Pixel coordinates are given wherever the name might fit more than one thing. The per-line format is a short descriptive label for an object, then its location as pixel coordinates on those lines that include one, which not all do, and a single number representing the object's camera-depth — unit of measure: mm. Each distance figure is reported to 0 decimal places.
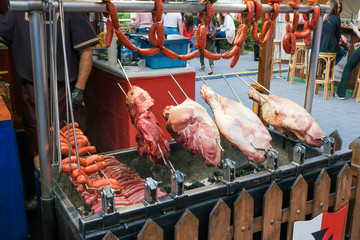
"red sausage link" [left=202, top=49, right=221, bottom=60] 2208
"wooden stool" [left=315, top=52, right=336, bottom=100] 8133
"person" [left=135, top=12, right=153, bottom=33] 10641
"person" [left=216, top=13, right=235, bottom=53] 12156
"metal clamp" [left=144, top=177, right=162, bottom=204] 1620
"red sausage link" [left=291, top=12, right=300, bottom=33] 2482
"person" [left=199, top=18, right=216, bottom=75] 10256
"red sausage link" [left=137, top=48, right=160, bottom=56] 2033
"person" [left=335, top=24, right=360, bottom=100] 8087
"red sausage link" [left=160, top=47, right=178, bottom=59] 2077
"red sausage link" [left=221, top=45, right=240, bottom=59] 2291
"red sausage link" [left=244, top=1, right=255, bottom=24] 2164
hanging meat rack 1548
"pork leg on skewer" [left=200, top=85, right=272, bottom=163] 2146
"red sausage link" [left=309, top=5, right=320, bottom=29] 2475
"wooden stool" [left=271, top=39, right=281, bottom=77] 10360
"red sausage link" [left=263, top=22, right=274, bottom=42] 2458
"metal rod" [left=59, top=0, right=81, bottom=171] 1449
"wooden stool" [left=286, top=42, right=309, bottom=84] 9305
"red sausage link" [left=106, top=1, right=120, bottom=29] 1761
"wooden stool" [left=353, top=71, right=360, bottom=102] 7979
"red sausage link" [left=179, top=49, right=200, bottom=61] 2160
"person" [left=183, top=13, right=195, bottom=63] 10312
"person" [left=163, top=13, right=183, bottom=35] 11070
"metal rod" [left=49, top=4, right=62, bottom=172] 1499
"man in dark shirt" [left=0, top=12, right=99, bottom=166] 3375
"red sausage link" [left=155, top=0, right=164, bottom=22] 1887
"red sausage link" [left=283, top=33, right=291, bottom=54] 2553
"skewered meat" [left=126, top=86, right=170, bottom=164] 2178
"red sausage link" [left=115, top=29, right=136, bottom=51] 1908
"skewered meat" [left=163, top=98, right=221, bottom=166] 2104
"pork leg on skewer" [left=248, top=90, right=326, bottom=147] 2322
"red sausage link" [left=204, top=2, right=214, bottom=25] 2053
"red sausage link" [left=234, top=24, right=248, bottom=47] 2301
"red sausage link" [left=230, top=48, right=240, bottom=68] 2365
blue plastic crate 4270
